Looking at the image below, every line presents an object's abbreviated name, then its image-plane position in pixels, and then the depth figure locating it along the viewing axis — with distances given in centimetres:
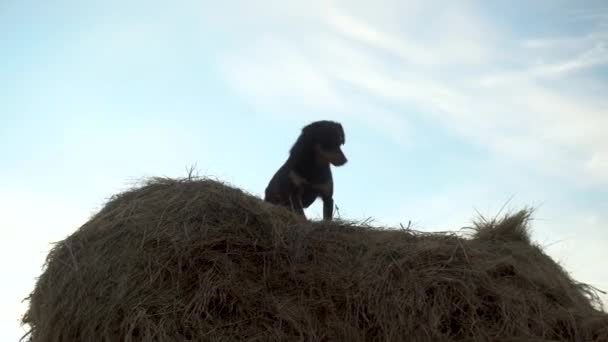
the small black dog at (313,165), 790
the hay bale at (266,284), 419
